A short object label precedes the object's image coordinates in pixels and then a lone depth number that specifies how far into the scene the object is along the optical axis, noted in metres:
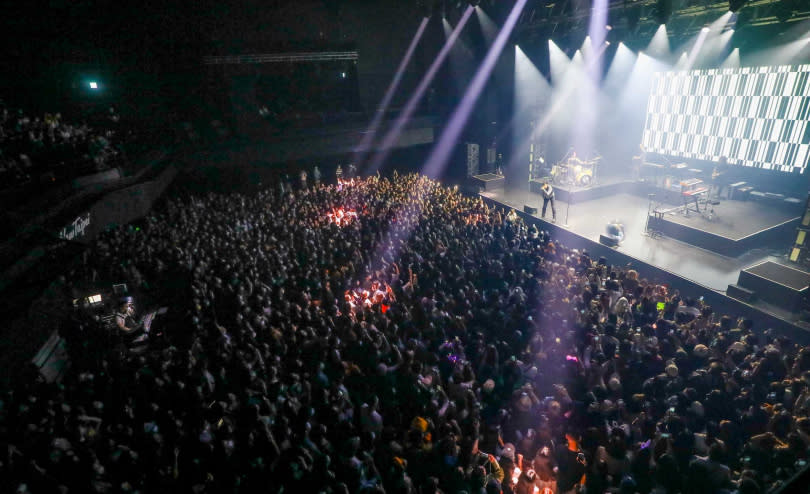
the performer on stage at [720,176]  14.25
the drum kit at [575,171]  16.55
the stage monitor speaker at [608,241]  11.14
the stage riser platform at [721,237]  10.64
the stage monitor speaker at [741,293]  8.16
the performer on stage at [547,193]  12.97
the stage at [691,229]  10.20
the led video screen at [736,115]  12.16
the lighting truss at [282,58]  16.77
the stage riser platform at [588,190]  15.55
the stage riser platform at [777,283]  7.70
